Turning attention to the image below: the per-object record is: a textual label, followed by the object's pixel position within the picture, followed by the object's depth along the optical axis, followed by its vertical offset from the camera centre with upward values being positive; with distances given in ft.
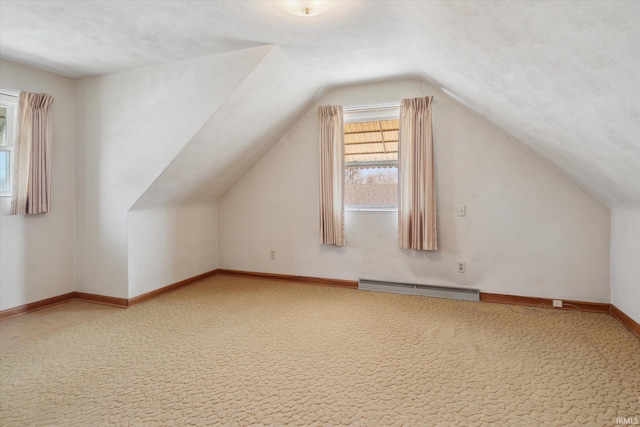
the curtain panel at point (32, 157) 11.06 +1.87
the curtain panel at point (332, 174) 13.97 +1.46
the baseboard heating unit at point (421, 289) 12.41 -3.12
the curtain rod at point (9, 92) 10.80 +3.89
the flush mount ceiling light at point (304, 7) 7.36 +4.50
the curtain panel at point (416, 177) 12.66 +1.17
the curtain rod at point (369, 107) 13.48 +4.13
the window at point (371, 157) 13.80 +2.14
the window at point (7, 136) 11.02 +2.52
